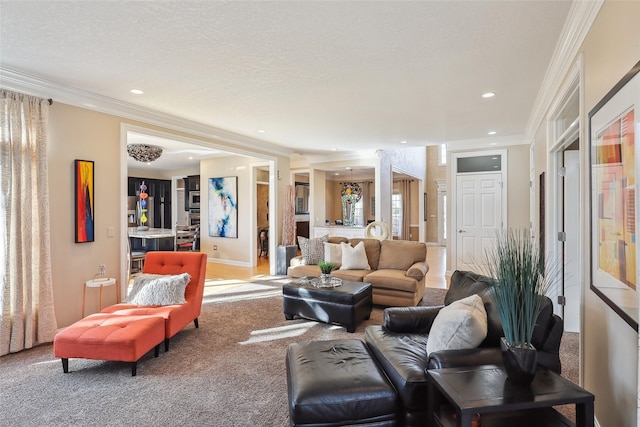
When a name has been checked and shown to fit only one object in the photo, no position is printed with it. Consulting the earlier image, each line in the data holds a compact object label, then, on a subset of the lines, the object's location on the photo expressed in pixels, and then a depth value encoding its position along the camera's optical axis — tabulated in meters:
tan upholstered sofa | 4.29
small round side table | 3.65
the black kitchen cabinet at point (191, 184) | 9.26
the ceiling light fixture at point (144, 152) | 6.05
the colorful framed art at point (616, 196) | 1.35
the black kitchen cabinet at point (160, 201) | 10.14
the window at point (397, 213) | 12.38
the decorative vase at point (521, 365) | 1.49
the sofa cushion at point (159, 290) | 3.36
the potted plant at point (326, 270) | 4.09
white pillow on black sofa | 1.90
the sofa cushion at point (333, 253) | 5.18
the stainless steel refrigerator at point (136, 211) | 9.84
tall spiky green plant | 1.54
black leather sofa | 1.79
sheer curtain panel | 3.08
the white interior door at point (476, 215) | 6.21
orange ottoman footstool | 2.60
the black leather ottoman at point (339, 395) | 1.71
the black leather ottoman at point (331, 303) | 3.66
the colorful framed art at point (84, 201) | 3.65
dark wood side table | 1.34
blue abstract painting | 7.86
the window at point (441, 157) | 12.51
